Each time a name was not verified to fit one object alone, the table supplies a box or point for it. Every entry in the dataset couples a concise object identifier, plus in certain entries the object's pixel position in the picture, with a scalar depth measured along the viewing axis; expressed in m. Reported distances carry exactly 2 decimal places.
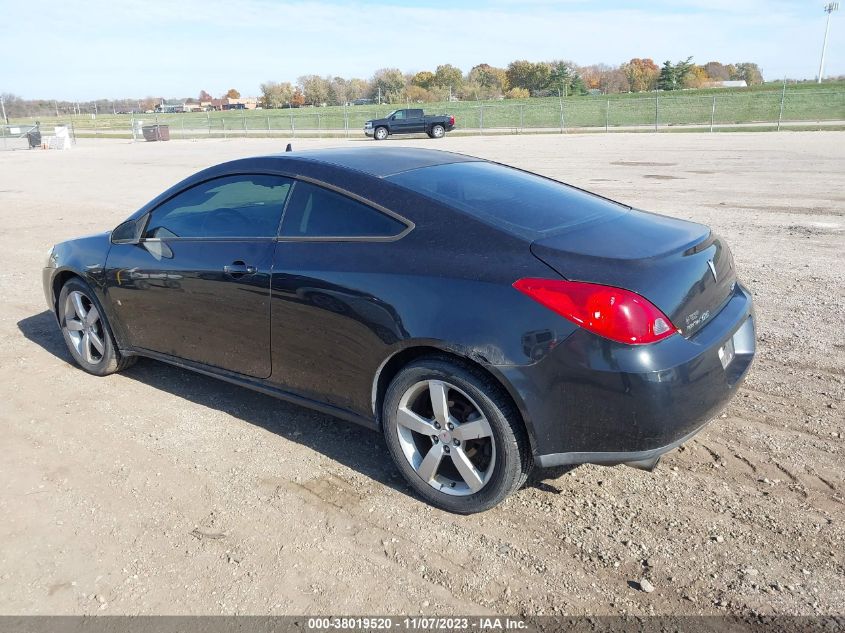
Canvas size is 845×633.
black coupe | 2.78
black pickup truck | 37.38
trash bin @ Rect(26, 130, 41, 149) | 40.55
